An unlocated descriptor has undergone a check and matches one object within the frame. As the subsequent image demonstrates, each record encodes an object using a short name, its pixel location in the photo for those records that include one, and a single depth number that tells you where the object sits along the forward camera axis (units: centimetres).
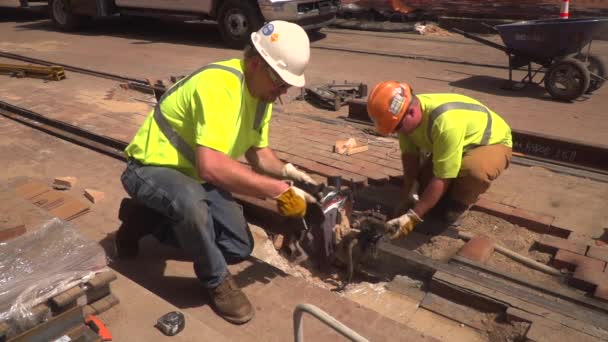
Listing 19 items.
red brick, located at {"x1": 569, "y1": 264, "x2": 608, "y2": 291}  302
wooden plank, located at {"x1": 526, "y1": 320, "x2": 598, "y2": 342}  262
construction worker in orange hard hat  331
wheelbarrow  670
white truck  986
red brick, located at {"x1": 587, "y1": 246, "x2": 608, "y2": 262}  329
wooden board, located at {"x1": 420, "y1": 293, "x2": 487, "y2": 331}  296
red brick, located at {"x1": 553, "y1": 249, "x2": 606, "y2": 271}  321
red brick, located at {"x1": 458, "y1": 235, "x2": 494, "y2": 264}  338
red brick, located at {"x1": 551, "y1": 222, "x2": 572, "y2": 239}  367
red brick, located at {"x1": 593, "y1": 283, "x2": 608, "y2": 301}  292
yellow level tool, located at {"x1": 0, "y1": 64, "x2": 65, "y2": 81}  805
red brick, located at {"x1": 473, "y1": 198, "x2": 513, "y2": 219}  388
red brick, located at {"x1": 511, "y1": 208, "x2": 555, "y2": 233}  372
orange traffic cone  817
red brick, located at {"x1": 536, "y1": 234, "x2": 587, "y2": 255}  339
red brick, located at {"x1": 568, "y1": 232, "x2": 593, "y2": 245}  362
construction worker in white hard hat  258
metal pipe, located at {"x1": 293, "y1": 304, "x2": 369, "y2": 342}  161
